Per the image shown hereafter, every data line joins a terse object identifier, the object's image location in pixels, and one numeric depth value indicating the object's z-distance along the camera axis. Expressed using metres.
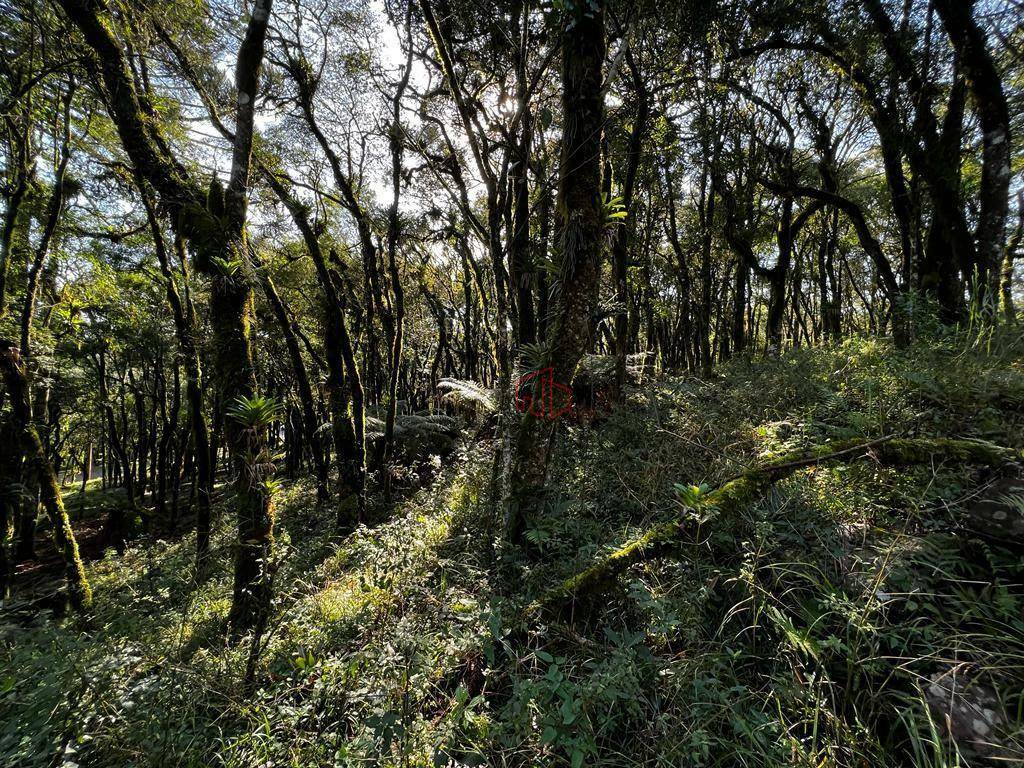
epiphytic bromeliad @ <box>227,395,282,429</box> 3.98
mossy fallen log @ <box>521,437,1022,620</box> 2.62
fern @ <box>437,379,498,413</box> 7.07
